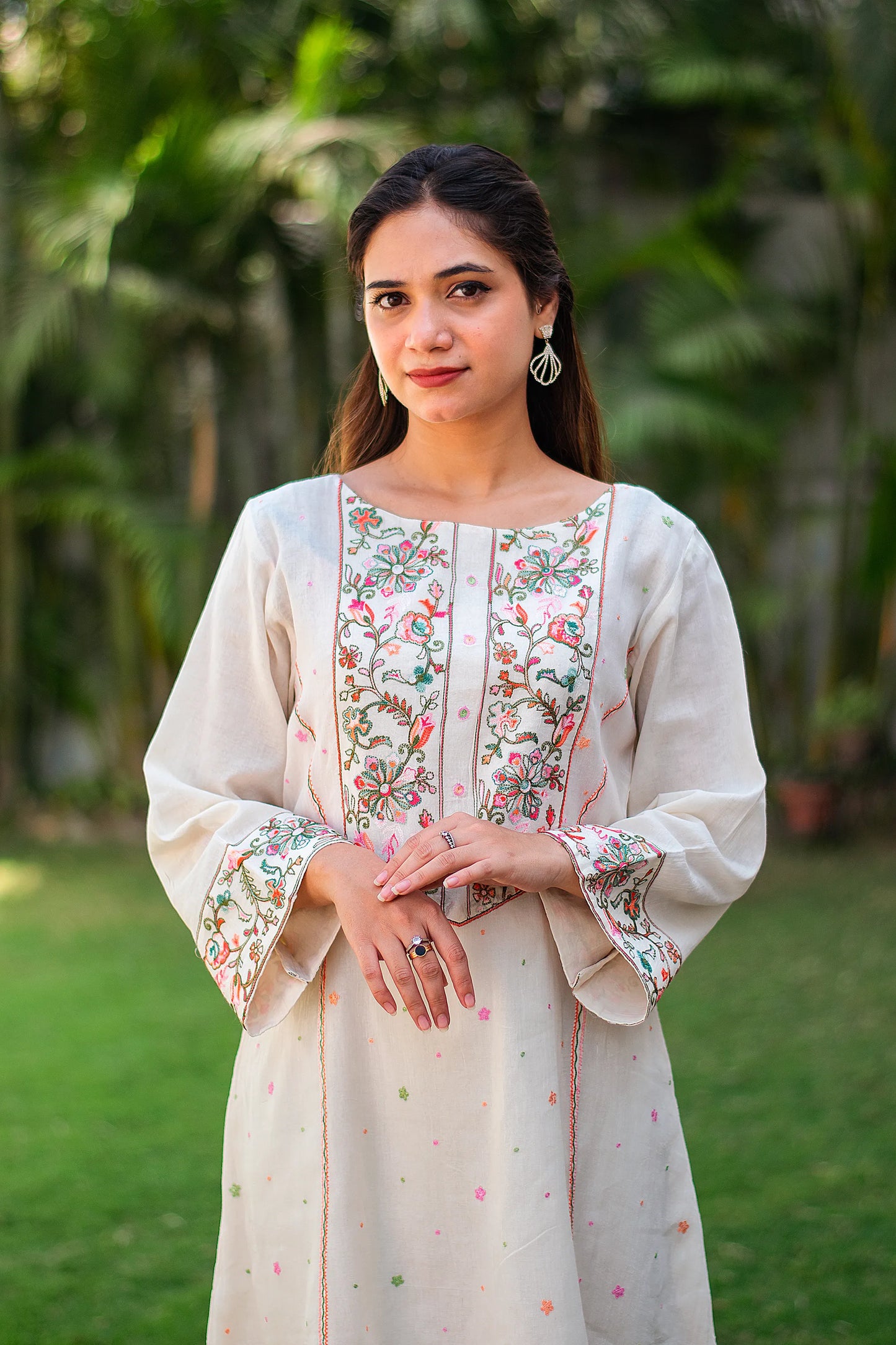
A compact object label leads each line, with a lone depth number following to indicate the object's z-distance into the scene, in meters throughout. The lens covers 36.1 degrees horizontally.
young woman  1.31
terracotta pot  5.26
